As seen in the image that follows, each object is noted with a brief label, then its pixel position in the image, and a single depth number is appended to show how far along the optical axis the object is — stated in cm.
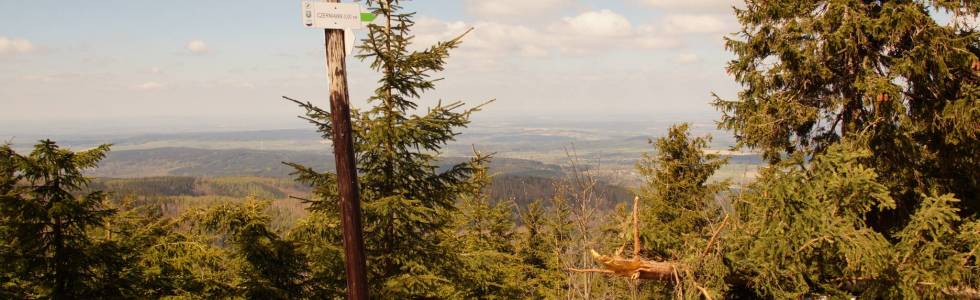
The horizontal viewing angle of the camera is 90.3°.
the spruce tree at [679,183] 1409
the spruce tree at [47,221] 604
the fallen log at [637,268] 704
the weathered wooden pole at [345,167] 439
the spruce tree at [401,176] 745
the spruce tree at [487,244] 832
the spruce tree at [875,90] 776
